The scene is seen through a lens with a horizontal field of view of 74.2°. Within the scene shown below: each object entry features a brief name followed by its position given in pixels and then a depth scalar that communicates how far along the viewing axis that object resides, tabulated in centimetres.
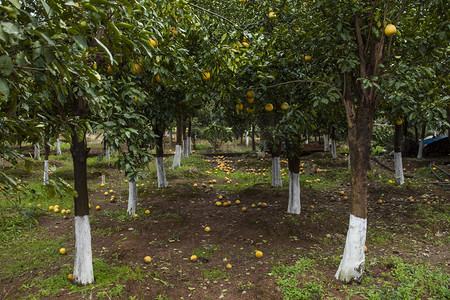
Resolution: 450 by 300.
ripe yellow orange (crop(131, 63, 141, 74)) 411
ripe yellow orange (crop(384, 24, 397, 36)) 359
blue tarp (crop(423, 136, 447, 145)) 1399
